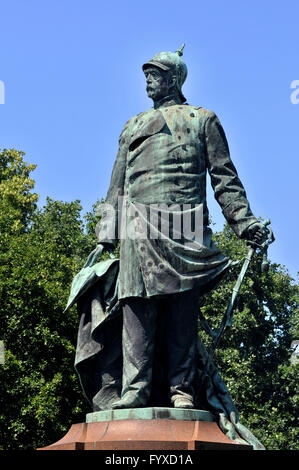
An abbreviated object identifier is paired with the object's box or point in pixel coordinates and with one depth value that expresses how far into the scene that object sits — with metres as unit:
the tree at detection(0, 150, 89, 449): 23.14
